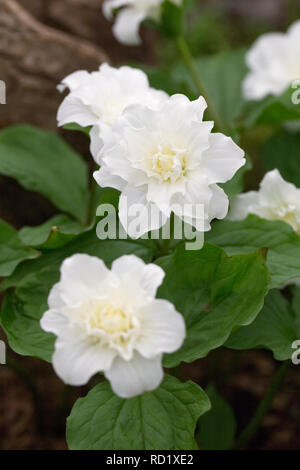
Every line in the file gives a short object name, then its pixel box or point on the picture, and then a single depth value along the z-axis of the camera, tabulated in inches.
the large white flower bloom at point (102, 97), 22.6
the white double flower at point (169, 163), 21.0
